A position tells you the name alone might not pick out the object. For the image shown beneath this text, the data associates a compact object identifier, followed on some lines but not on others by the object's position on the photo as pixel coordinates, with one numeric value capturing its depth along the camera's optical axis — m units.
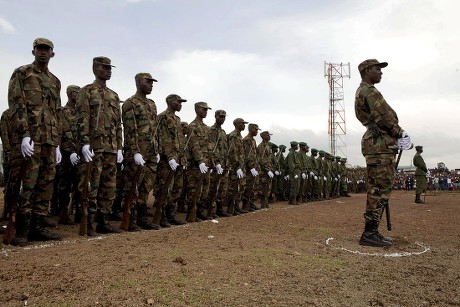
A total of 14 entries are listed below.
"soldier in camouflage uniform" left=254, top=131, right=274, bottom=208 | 13.62
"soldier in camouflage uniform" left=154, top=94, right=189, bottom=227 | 8.02
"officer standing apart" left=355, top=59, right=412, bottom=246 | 5.97
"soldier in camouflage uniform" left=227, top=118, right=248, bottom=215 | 10.93
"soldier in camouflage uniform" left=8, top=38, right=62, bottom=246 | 5.39
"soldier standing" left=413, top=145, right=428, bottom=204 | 16.70
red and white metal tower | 38.28
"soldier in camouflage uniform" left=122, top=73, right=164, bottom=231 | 7.34
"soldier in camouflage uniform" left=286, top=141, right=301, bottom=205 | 16.03
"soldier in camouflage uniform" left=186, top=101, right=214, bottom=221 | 9.02
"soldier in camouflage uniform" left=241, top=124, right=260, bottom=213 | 12.05
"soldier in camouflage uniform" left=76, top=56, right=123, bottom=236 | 6.44
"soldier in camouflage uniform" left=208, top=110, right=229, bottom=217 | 10.01
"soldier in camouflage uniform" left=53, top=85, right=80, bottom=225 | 7.74
